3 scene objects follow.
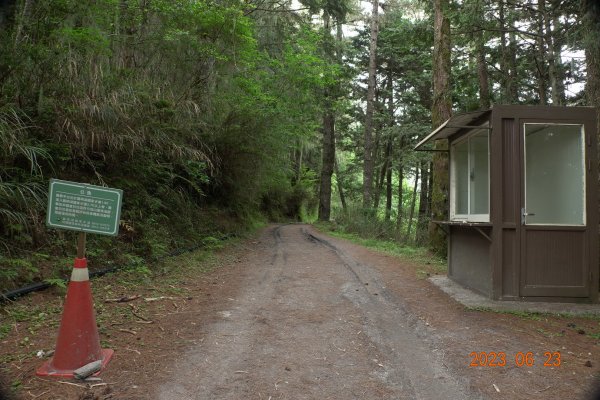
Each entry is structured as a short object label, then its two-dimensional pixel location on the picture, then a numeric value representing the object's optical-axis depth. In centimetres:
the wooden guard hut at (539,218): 579
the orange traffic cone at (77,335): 322
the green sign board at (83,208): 334
